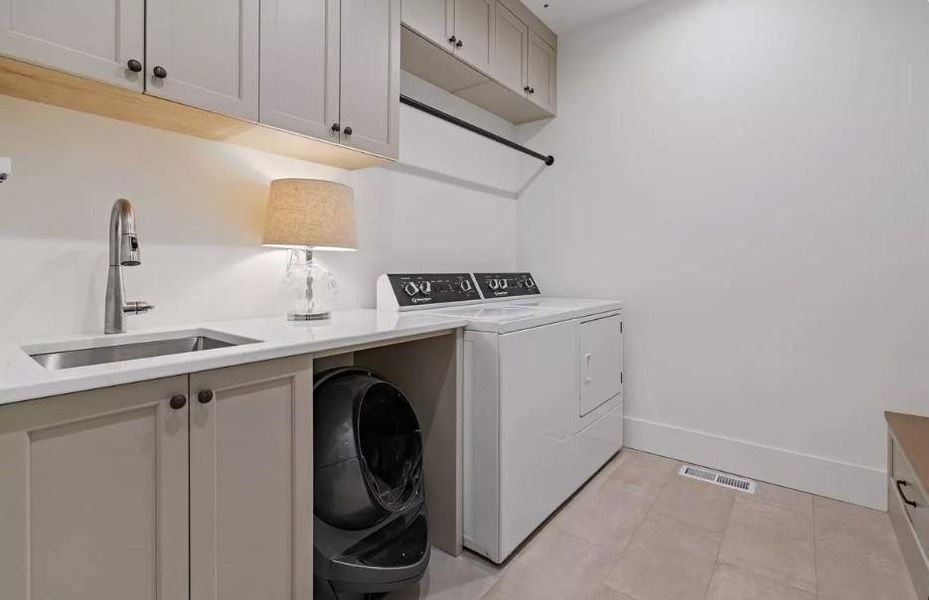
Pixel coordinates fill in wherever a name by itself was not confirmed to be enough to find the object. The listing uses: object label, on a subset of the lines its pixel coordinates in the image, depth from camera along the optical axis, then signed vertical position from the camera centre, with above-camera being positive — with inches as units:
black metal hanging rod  82.1 +35.8
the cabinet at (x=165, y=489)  32.0 -15.5
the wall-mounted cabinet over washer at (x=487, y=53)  82.1 +49.5
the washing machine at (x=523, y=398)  66.2 -15.8
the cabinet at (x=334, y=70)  58.1 +32.0
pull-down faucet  51.8 +4.9
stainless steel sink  48.4 -5.7
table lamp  65.4 +11.2
